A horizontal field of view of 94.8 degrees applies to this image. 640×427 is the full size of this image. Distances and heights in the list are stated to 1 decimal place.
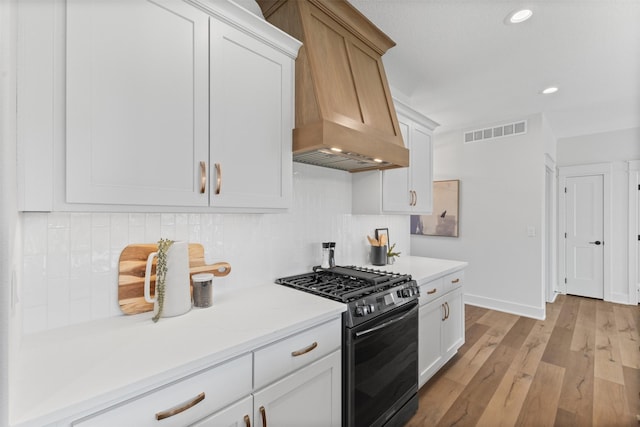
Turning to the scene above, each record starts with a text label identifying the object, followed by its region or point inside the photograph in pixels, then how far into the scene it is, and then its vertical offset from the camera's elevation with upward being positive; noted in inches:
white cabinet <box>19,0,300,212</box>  37.6 +16.6
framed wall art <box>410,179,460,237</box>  179.0 -0.2
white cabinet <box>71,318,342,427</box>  34.3 -25.1
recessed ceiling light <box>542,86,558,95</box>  119.5 +51.0
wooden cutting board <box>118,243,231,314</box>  52.9 -11.6
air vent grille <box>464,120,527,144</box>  155.2 +45.5
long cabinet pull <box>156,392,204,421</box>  34.7 -23.8
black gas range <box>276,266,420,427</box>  59.2 -28.2
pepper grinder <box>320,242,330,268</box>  88.2 -12.4
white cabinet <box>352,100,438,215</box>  96.0 +11.2
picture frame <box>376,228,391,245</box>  113.1 -7.2
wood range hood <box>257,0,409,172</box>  63.6 +30.7
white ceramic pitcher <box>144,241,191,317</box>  51.2 -12.1
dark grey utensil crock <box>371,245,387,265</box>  104.3 -14.6
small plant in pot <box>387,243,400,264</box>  107.6 -15.7
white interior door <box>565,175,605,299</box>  181.2 -13.9
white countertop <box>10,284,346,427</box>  30.3 -18.3
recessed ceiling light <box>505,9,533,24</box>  73.5 +50.7
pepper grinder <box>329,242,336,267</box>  88.8 -11.9
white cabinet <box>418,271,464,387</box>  85.7 -35.2
